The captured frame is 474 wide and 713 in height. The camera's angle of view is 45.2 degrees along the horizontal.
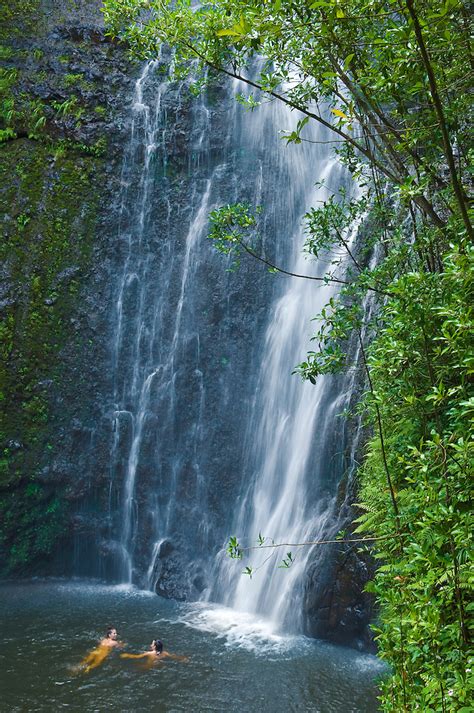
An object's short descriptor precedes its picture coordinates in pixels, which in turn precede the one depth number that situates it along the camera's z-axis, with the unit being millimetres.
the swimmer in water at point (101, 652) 9461
